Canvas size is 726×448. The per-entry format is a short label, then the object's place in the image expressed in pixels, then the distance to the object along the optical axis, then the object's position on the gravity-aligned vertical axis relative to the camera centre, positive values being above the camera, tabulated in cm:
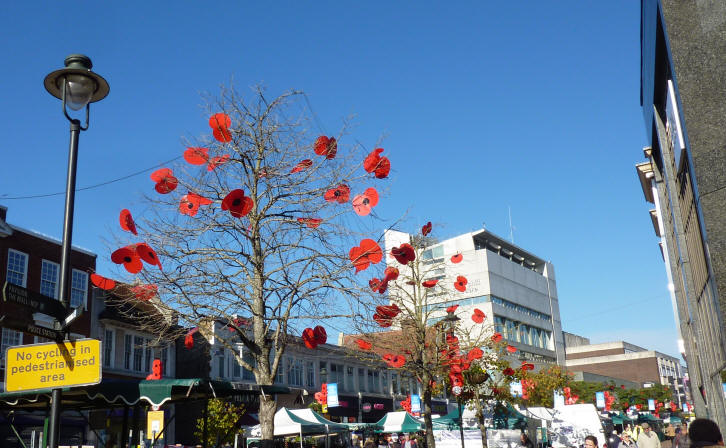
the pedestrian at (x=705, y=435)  618 -27
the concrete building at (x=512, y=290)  7950 +1463
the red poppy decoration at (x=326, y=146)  1402 +538
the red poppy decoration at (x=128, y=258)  1279 +313
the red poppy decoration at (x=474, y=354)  2666 +227
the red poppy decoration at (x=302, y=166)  1409 +506
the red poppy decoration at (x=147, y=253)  1291 +324
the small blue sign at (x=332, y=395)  3822 +149
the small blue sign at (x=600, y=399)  5700 +76
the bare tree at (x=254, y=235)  1355 +378
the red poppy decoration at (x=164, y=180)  1377 +483
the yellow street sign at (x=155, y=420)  1463 +25
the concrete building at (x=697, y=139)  1141 +474
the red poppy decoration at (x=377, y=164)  1374 +489
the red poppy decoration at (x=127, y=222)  1335 +396
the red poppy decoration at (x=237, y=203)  1258 +402
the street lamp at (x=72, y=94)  651 +321
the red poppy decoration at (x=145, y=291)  1322 +260
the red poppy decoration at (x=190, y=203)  1416 +447
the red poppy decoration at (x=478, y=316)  2580 +355
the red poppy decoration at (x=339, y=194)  1403 +444
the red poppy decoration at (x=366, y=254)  1321 +307
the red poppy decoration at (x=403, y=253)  1266 +295
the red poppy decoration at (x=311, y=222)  1408 +395
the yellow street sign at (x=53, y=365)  603 +62
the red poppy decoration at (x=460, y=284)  2320 +428
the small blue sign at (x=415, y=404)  4141 +84
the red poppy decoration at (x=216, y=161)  1412 +524
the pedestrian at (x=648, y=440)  1553 -73
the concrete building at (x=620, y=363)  11550 +719
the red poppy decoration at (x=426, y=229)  2149 +570
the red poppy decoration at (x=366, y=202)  1381 +421
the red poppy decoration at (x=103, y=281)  1299 +280
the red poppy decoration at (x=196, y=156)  1398 +532
